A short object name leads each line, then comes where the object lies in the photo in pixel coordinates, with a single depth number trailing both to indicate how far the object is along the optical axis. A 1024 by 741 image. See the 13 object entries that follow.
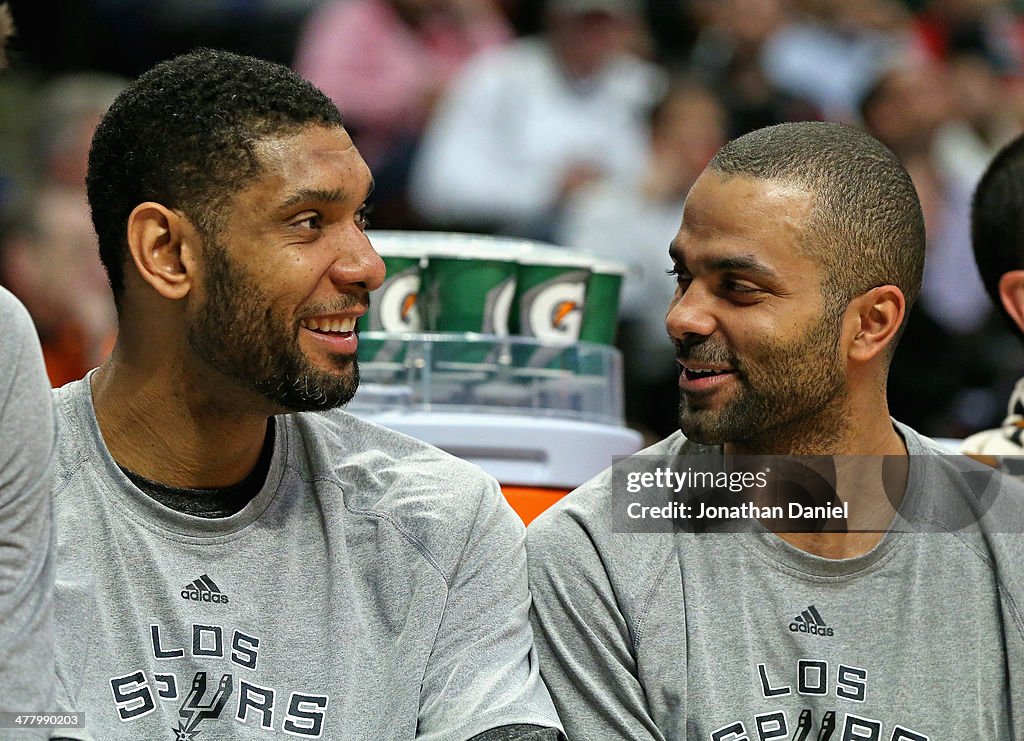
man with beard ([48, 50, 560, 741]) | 3.47
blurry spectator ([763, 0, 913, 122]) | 10.87
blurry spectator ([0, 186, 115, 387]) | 7.57
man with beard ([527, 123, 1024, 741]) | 3.63
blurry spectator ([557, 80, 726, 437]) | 8.55
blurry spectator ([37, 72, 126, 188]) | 8.48
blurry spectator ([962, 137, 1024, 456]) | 4.98
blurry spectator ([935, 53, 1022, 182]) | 11.06
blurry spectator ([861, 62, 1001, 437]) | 9.55
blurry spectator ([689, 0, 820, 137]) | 10.20
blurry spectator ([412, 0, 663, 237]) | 9.63
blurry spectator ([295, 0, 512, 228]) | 9.84
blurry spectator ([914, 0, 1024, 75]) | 11.62
